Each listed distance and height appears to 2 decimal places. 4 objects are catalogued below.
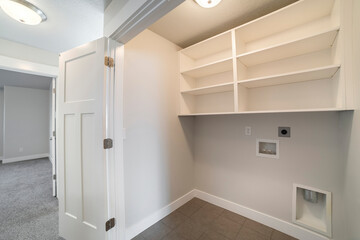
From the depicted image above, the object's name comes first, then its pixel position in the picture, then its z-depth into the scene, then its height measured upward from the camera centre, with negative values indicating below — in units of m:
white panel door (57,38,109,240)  1.31 -0.22
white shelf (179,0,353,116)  1.22 +0.67
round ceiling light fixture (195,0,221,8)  1.32 +1.10
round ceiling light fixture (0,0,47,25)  1.32 +1.08
